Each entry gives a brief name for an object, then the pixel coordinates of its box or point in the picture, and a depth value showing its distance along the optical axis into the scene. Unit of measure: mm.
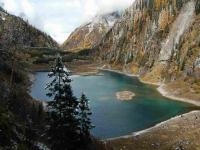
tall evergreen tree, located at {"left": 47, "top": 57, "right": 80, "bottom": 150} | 19568
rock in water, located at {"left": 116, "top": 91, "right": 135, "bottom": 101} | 67525
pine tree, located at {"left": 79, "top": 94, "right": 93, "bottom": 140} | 22459
